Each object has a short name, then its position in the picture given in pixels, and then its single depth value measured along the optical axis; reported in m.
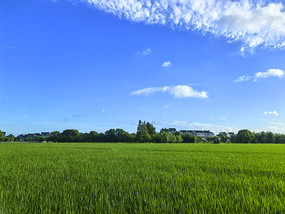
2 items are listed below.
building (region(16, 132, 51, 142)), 183.88
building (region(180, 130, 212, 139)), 178.00
